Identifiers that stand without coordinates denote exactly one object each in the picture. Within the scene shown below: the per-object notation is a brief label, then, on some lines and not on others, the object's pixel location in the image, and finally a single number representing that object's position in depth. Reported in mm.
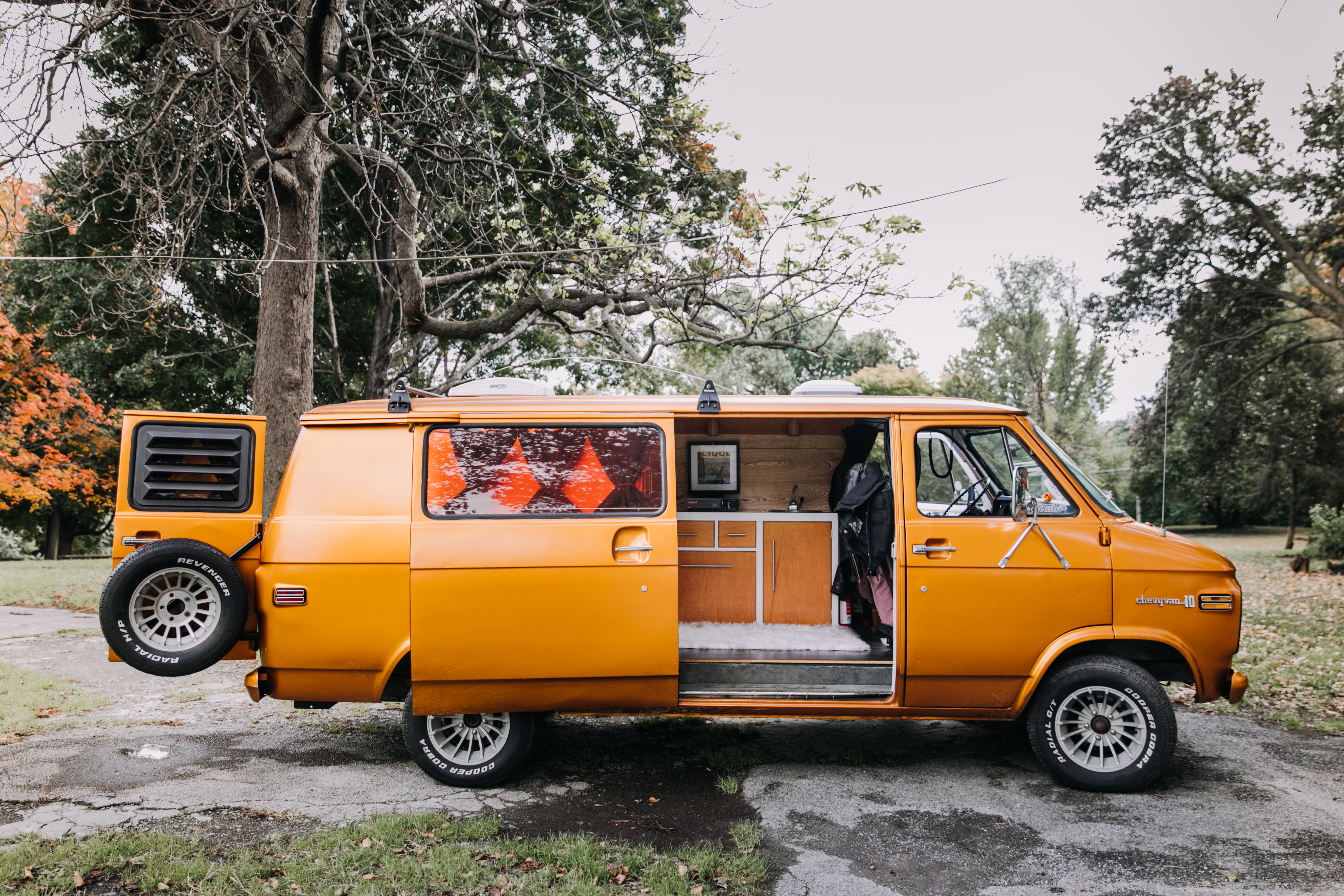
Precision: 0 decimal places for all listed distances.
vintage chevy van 4723
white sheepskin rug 5906
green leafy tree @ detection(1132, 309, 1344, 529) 20391
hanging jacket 5660
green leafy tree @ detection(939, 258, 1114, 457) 36125
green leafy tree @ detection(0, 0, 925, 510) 8188
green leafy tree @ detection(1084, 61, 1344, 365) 18125
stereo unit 7062
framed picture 7133
